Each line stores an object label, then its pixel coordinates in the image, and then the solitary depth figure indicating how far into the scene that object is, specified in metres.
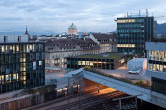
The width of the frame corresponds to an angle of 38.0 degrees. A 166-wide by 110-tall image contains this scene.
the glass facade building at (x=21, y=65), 54.03
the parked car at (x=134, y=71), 65.15
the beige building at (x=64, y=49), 95.38
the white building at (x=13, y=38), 57.56
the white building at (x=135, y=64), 71.56
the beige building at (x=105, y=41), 127.19
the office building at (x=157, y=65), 42.84
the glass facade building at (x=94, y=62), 72.89
